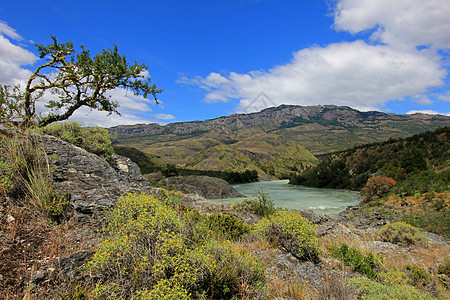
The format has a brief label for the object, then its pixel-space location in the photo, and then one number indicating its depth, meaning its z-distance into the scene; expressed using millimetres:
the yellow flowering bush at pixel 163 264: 3176
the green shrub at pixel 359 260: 5789
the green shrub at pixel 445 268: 6878
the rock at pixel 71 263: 3297
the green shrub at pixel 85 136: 8164
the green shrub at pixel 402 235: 11375
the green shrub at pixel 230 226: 7831
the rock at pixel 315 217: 15996
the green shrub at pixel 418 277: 5726
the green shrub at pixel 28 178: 4832
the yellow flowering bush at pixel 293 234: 6066
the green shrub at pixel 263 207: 15012
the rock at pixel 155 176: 43734
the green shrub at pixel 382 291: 3950
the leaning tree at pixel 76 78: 9195
